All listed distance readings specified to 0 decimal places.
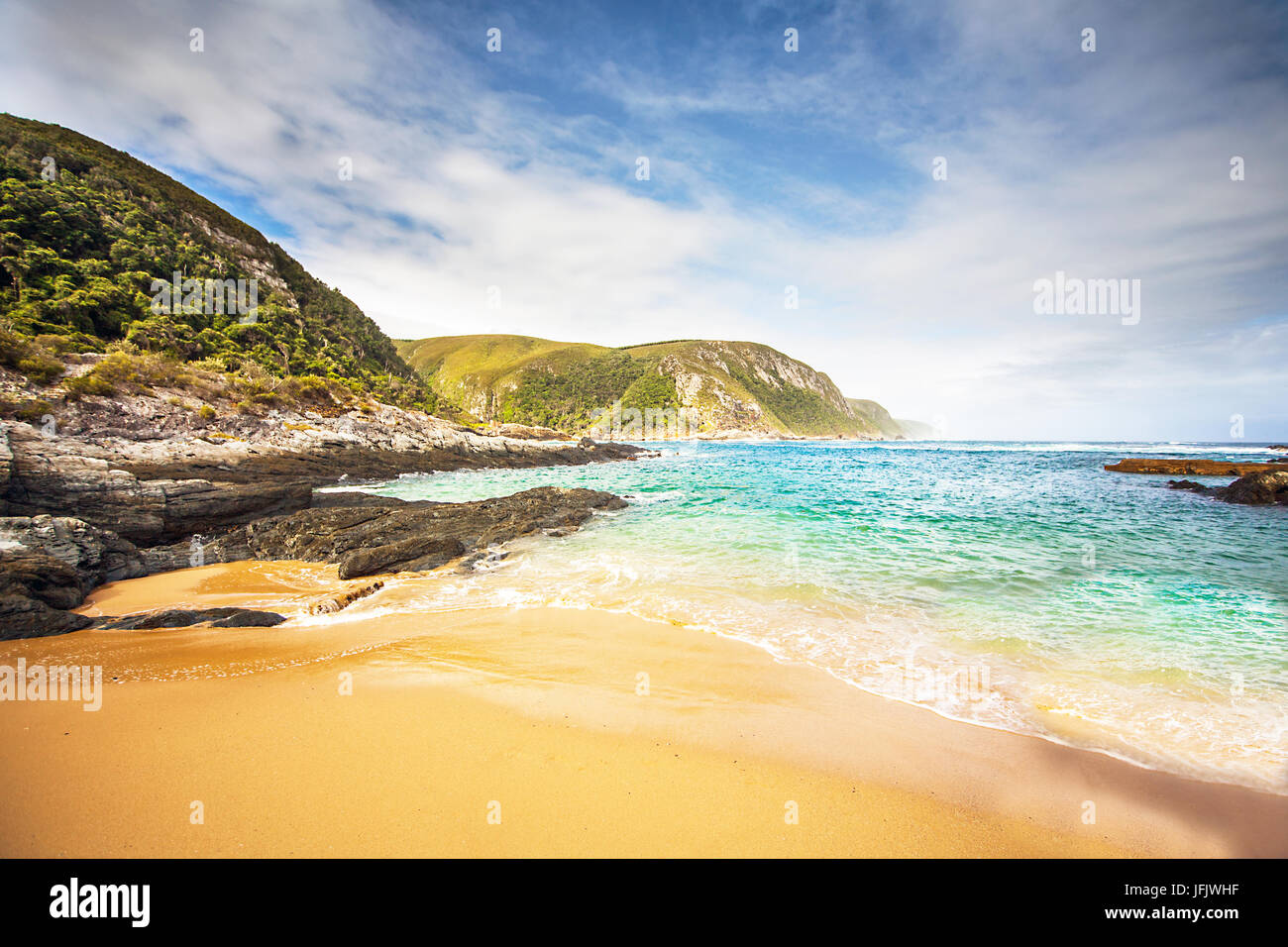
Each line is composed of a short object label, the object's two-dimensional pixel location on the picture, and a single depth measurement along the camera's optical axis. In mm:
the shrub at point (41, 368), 18969
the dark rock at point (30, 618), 6139
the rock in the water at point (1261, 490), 17969
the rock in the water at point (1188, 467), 27594
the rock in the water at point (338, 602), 7596
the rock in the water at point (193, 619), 6680
